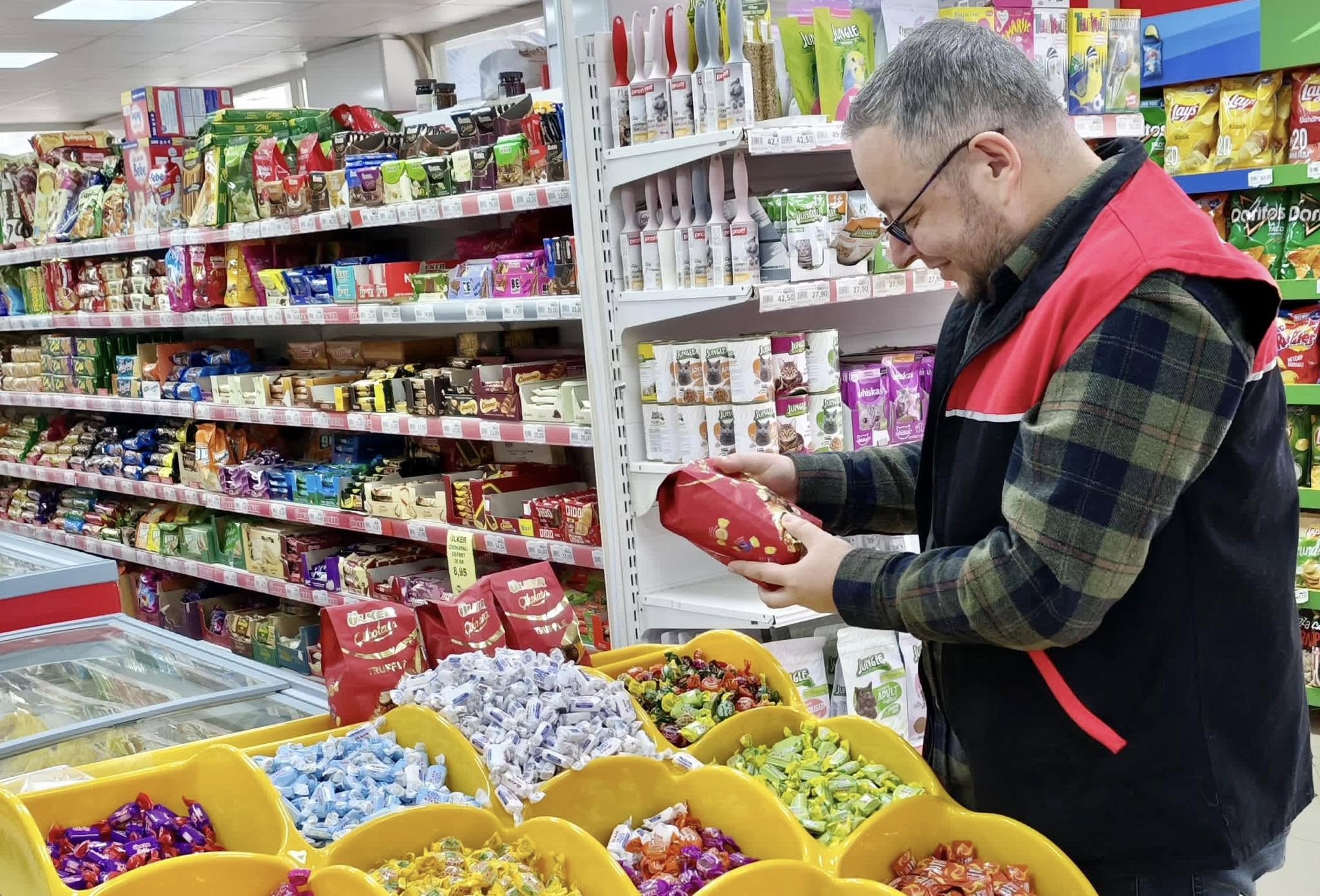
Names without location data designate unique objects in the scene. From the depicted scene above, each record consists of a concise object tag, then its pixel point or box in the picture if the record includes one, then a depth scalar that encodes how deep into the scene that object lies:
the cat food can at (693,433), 3.04
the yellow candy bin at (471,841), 1.58
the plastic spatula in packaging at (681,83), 2.89
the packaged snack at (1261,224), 4.39
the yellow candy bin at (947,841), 1.49
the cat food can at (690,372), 3.01
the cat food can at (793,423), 2.97
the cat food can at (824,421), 3.03
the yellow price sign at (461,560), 3.00
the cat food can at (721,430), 2.98
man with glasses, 1.31
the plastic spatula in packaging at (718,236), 2.90
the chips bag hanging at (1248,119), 4.28
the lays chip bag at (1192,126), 4.43
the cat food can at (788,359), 2.97
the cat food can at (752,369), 2.91
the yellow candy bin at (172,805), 1.68
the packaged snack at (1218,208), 4.53
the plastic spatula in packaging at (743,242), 2.88
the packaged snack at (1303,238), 4.29
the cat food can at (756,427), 2.92
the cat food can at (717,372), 2.96
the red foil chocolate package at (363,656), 2.15
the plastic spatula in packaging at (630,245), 3.13
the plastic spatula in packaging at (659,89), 2.96
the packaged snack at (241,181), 4.70
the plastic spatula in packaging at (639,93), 3.00
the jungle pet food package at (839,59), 2.97
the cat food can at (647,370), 3.15
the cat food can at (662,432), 3.13
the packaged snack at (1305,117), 4.15
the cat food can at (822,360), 3.00
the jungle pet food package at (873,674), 3.20
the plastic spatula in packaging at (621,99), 3.09
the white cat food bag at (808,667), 3.23
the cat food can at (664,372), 3.08
